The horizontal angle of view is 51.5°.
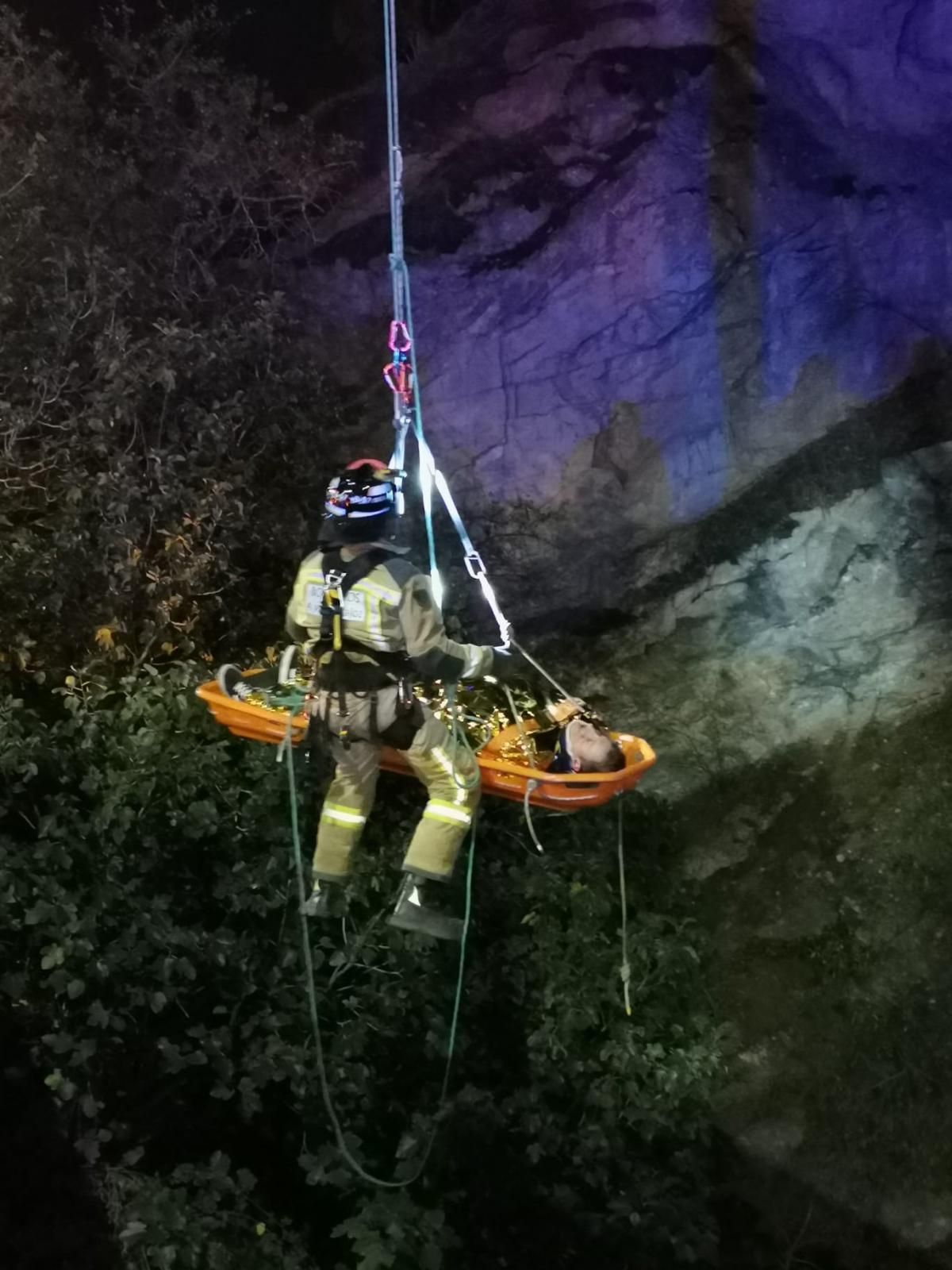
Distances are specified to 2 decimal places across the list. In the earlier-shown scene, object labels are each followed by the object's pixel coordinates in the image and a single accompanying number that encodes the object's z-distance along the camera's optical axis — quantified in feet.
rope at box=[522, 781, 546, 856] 13.19
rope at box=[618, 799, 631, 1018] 15.69
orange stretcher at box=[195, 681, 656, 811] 12.96
